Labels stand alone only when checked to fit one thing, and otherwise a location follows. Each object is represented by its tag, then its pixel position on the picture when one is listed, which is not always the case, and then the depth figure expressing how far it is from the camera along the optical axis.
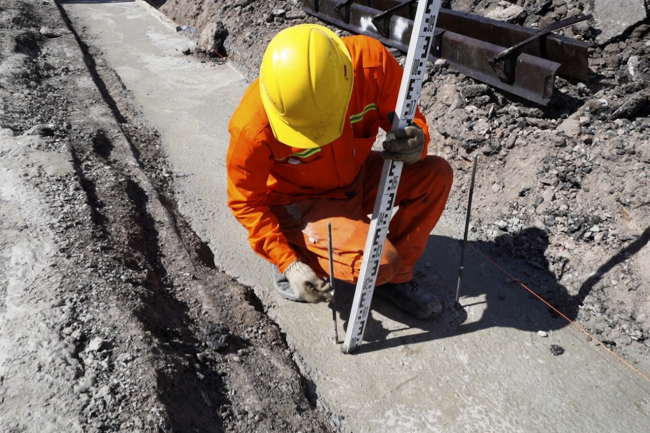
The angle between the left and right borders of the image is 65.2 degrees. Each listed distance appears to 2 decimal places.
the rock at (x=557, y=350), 2.74
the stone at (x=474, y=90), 4.30
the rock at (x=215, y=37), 7.64
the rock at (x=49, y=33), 8.37
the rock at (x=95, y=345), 2.22
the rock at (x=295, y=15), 7.59
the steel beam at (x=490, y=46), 3.98
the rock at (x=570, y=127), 3.68
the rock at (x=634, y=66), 3.94
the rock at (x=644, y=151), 3.17
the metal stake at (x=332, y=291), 2.33
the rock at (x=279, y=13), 7.61
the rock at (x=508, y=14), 5.07
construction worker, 2.19
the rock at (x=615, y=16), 4.26
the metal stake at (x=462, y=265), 2.77
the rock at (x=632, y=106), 3.51
